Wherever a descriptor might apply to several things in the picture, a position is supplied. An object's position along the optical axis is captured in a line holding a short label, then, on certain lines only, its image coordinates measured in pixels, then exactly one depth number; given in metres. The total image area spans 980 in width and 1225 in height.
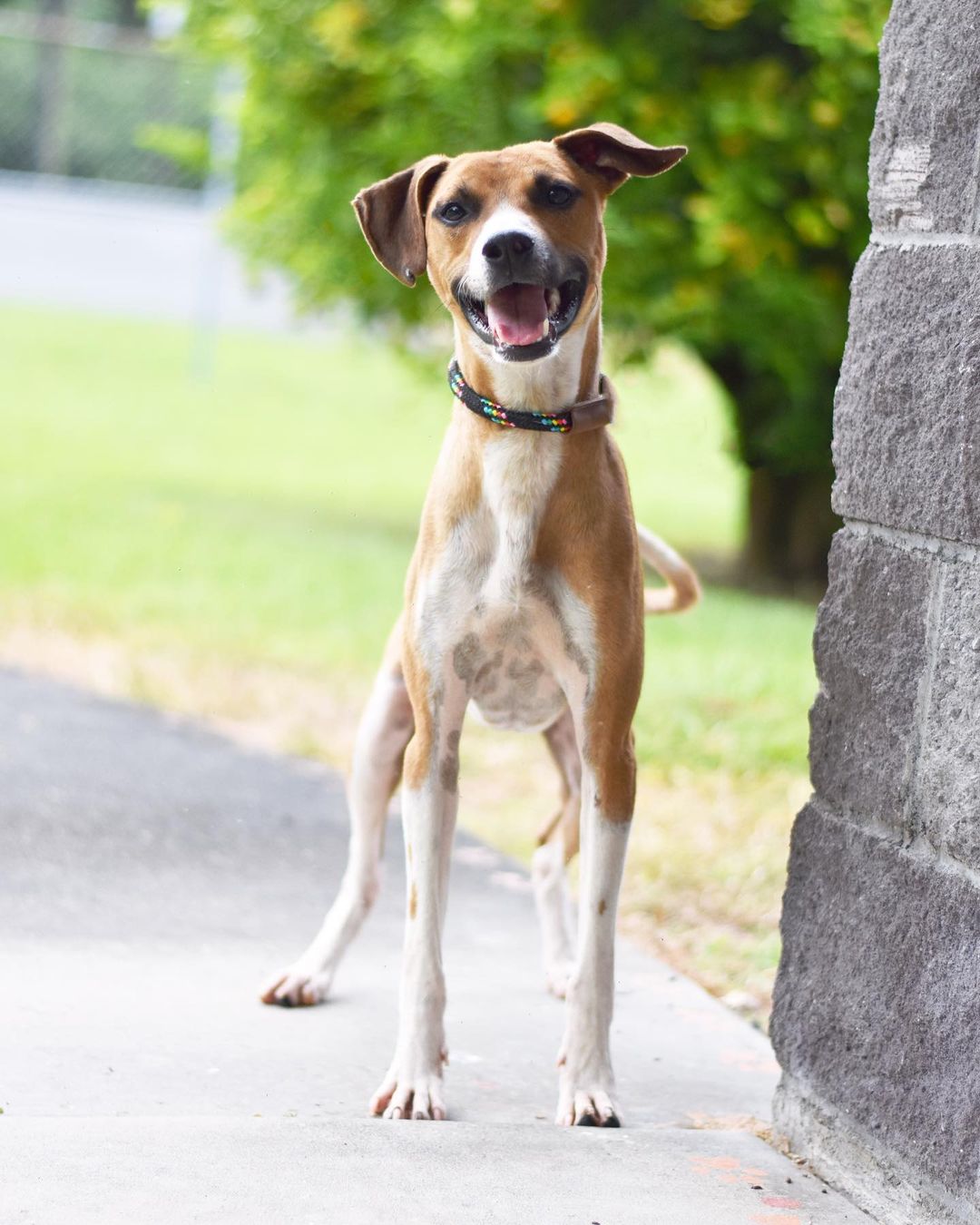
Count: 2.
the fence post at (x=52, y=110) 22.91
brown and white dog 3.26
